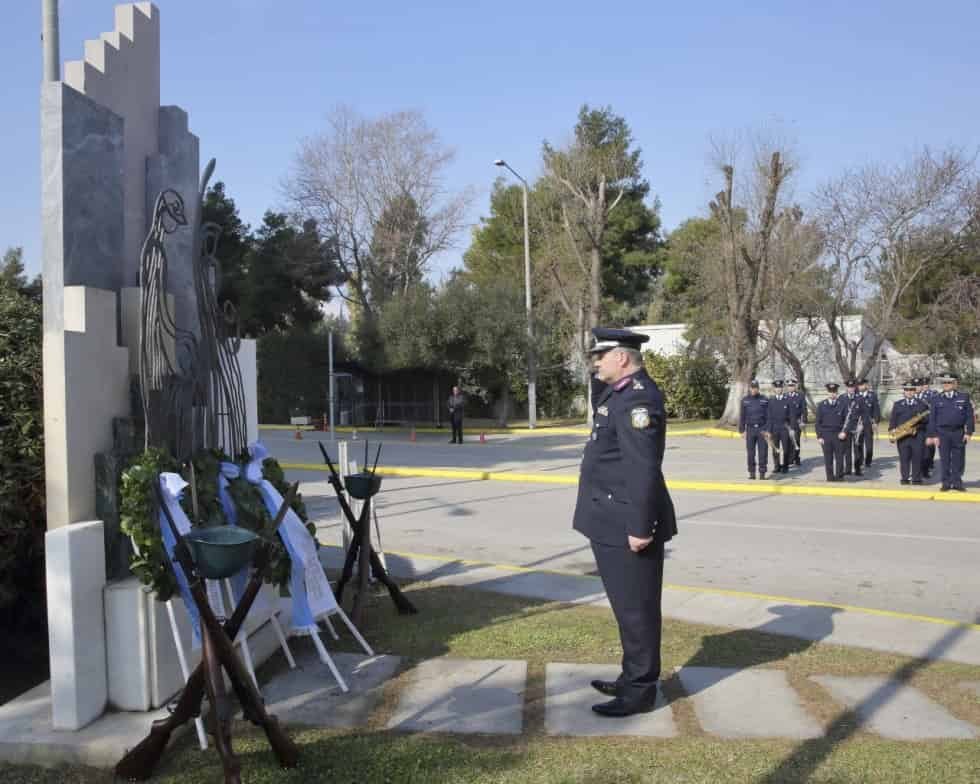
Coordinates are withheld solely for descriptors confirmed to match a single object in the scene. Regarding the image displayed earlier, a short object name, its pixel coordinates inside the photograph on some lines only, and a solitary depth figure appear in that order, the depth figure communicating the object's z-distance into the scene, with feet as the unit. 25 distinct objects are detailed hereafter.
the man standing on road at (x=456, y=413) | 83.61
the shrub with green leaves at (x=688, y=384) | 118.11
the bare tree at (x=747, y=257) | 94.22
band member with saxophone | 46.88
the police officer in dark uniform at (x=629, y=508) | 14.65
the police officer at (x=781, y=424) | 53.78
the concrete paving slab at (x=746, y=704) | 14.34
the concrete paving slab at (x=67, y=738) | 13.32
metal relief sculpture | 16.65
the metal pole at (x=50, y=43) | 27.31
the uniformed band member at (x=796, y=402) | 55.88
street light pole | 100.53
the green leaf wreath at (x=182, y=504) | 14.24
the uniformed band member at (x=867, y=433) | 55.11
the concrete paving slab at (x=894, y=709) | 14.29
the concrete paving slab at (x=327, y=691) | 14.97
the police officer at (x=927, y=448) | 48.01
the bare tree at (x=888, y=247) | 100.12
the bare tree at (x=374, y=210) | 133.18
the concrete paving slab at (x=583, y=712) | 14.32
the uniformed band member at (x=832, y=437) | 49.80
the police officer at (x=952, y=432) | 44.70
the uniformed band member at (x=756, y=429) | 51.44
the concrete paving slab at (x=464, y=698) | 14.57
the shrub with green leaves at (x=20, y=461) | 15.98
